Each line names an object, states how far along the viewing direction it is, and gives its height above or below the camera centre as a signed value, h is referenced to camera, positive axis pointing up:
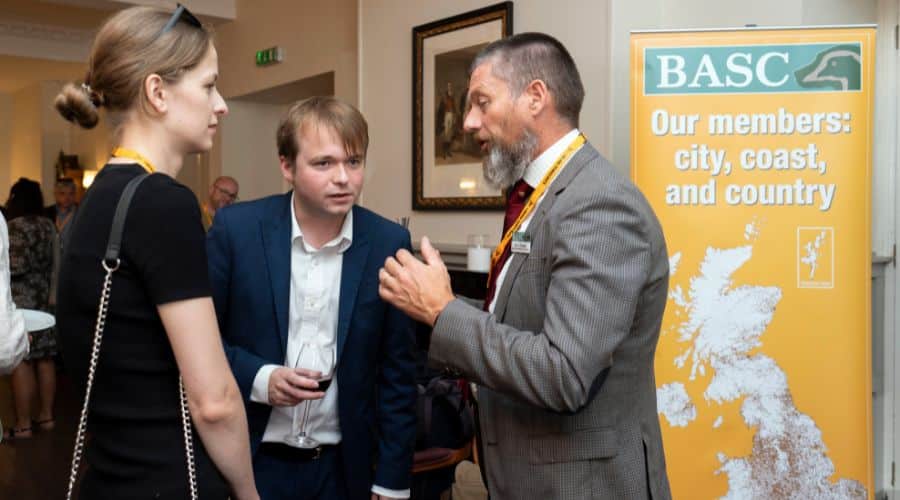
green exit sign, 7.02 +1.68
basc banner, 3.00 -0.06
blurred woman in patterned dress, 5.41 -0.26
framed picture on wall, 4.60 +0.81
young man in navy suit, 1.76 -0.18
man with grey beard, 1.31 -0.13
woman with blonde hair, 1.15 -0.09
